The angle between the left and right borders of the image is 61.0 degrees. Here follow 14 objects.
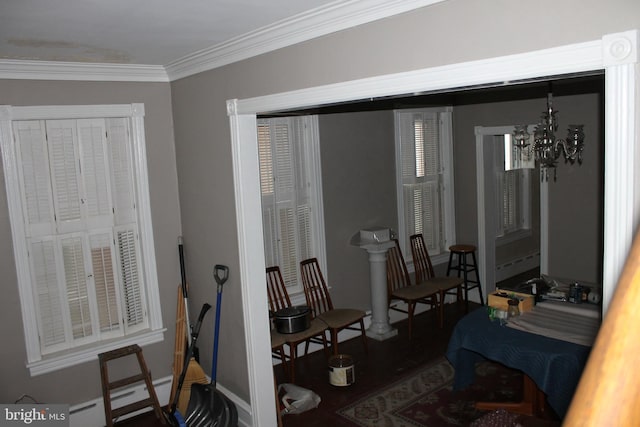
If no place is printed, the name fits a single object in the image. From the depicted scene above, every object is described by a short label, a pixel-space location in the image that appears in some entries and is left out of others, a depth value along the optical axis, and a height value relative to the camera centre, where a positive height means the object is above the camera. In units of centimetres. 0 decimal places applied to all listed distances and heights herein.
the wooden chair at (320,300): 559 -143
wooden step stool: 433 -167
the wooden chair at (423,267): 666 -132
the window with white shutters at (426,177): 677 -21
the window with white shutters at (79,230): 416 -41
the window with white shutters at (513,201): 843 -72
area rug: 443 -208
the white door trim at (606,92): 183 +32
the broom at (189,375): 452 -171
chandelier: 470 +9
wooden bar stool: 693 -139
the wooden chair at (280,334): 507 -156
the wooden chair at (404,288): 616 -149
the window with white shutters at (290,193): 561 -26
